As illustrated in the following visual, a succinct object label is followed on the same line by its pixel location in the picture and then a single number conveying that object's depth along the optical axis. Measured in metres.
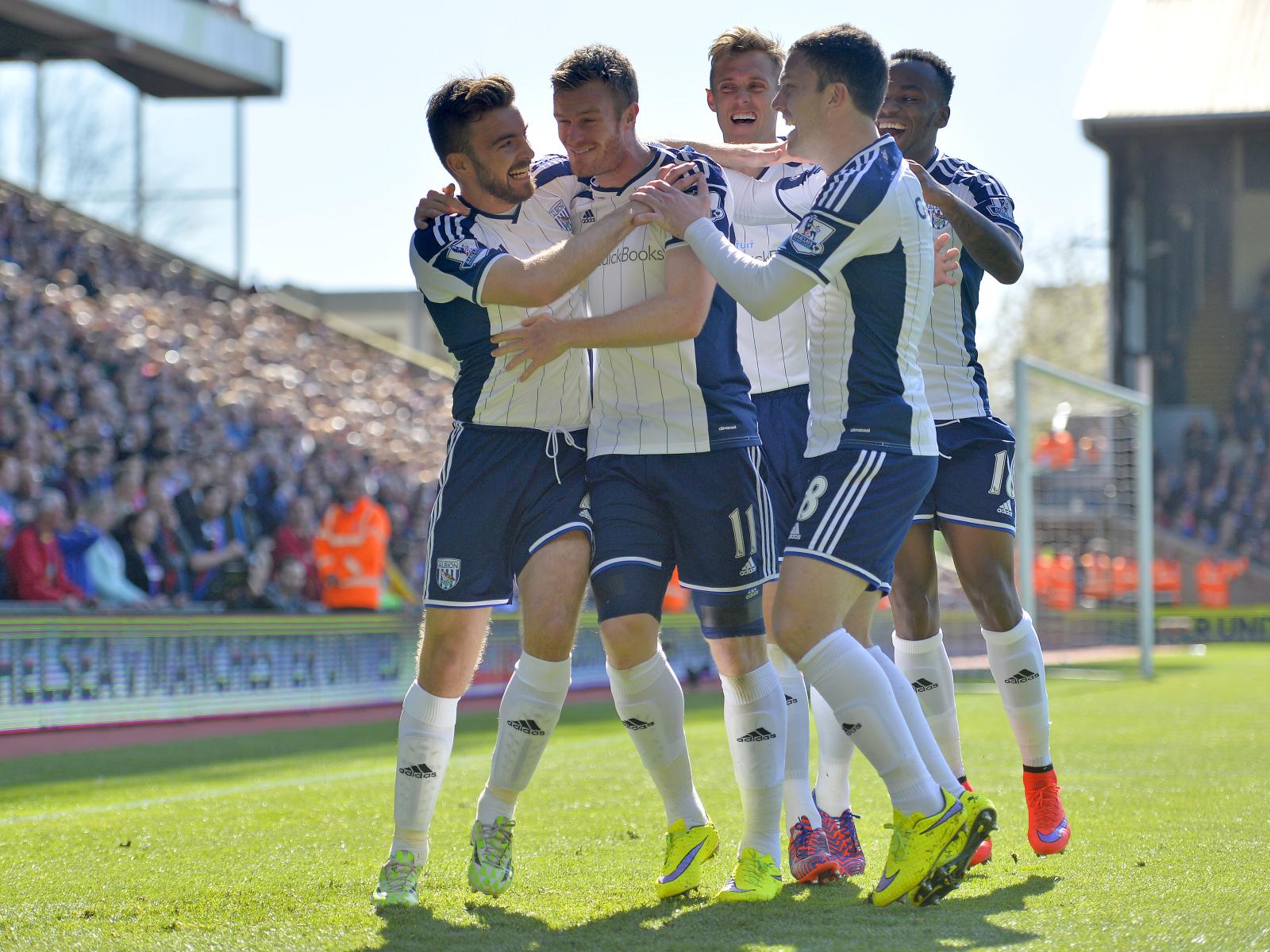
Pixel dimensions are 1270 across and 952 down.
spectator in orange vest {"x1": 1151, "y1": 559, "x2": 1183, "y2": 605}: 29.67
